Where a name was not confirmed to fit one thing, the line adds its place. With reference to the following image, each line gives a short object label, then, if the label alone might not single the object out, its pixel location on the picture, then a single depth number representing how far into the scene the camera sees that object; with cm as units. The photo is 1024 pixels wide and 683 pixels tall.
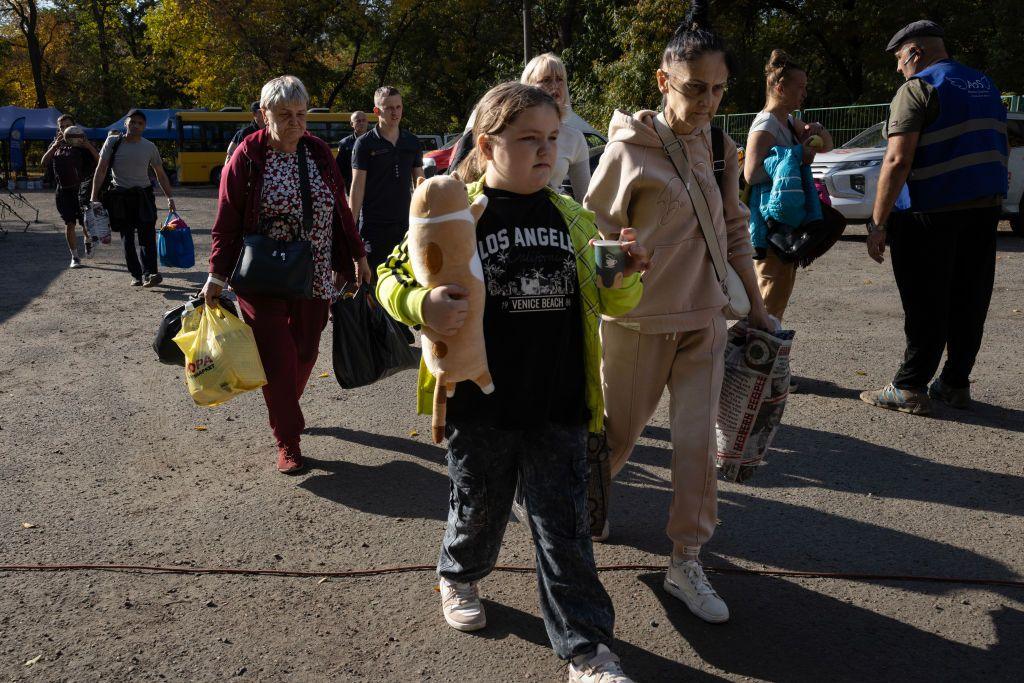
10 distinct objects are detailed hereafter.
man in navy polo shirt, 709
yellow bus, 3600
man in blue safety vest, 560
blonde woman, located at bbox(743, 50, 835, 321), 564
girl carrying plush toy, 285
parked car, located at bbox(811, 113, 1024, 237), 1349
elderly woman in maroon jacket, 481
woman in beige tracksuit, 338
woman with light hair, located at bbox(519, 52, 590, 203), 459
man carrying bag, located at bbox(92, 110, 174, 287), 1082
